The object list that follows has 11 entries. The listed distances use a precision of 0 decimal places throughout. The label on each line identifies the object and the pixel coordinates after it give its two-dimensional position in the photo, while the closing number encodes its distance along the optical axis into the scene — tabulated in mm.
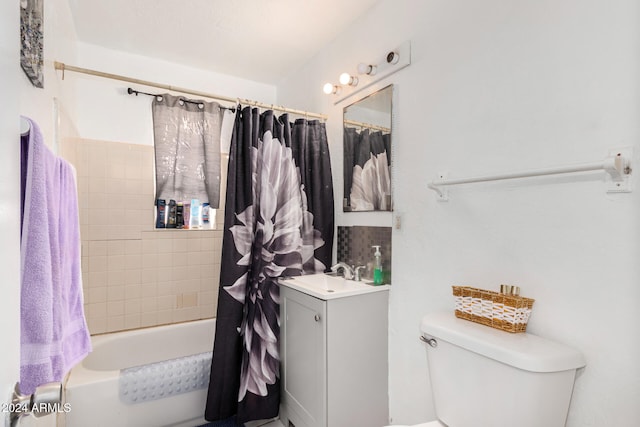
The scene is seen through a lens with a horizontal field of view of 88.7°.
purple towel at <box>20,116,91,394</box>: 816
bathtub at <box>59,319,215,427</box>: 1730
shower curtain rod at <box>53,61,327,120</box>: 1589
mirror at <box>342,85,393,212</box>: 1844
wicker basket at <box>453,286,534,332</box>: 1127
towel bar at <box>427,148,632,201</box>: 947
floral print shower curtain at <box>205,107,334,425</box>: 1917
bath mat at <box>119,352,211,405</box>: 1816
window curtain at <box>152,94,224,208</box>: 1873
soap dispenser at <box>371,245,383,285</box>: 1832
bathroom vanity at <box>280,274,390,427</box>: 1643
